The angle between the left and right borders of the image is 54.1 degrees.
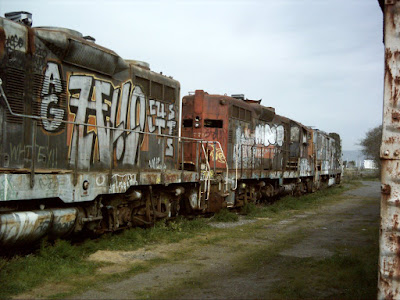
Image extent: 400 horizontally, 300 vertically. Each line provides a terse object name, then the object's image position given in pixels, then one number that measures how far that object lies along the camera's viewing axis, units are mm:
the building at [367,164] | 122112
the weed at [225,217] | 11789
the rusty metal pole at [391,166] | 3688
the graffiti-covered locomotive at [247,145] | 13031
